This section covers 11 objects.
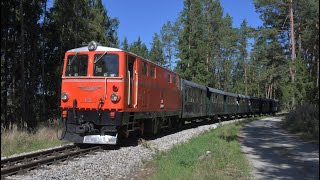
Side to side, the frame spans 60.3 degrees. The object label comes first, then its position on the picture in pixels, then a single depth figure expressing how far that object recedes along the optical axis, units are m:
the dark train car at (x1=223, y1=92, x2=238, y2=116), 26.39
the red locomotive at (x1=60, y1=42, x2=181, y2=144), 9.43
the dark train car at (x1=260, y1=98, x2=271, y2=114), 37.45
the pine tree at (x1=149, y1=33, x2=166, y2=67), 48.88
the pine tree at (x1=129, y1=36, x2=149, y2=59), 58.99
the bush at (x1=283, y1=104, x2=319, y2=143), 11.80
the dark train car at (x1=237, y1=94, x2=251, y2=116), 30.24
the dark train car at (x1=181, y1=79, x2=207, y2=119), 16.71
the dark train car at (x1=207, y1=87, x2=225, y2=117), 21.93
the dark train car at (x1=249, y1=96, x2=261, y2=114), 33.84
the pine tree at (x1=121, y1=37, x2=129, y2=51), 64.13
